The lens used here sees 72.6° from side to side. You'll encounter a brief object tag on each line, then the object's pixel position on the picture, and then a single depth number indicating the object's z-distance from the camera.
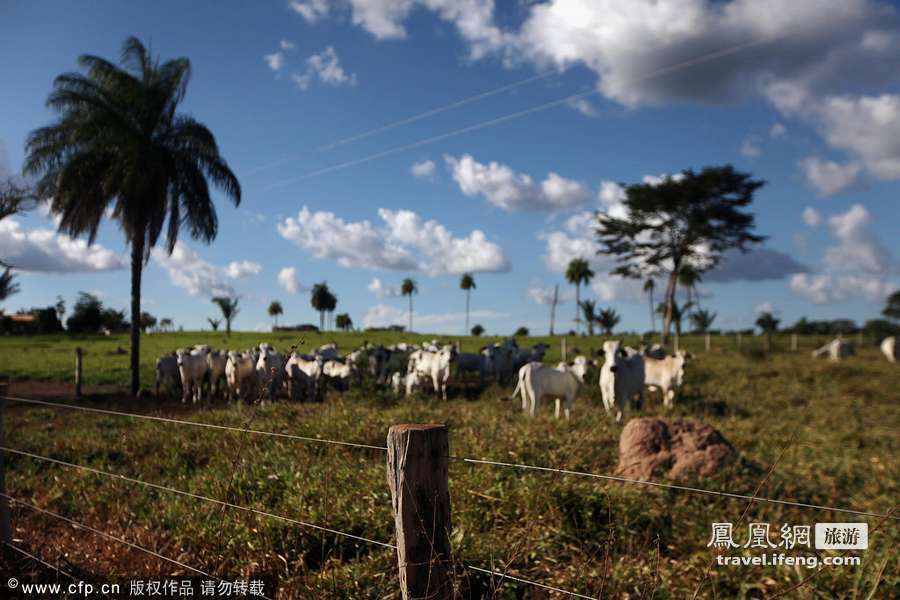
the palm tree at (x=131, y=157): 17.77
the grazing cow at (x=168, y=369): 18.80
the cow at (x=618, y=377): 12.79
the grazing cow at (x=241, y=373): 16.78
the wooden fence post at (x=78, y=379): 16.81
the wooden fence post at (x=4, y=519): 4.84
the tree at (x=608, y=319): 34.00
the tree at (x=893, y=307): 40.91
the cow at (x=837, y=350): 27.04
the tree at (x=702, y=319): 36.75
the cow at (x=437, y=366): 16.42
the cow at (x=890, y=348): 27.06
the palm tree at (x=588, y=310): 34.34
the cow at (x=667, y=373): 14.31
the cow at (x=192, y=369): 17.00
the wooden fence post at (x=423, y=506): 2.57
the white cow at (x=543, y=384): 11.95
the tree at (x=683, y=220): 29.72
